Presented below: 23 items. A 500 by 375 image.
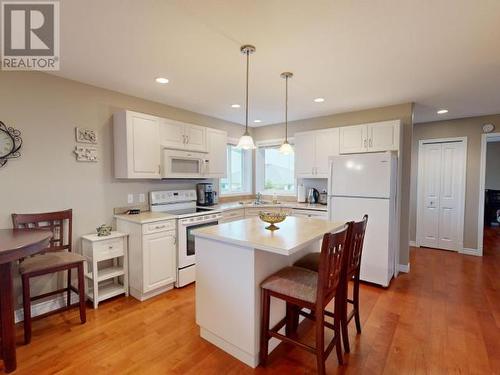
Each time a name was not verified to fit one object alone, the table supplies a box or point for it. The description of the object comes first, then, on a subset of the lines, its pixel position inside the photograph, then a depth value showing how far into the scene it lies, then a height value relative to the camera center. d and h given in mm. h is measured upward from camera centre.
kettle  4508 -291
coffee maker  4152 -256
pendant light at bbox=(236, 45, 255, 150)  2211 +331
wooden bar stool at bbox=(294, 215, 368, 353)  1999 -725
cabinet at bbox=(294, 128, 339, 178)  4043 +478
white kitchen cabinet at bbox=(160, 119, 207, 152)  3357 +602
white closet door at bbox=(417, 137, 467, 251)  4660 -225
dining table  1781 -889
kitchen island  1832 -751
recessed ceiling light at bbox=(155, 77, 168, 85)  2733 +1076
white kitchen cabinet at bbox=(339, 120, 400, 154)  3492 +619
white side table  2680 -1016
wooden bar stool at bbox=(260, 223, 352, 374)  1601 -749
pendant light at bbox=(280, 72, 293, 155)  2631 +346
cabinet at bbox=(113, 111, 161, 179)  2977 +407
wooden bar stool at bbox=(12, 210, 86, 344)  2137 -760
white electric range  3150 -530
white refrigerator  3156 -282
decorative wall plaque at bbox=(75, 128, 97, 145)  2824 +477
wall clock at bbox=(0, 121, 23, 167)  2322 +317
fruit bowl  2209 -338
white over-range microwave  3334 +206
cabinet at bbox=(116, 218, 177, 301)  2822 -894
